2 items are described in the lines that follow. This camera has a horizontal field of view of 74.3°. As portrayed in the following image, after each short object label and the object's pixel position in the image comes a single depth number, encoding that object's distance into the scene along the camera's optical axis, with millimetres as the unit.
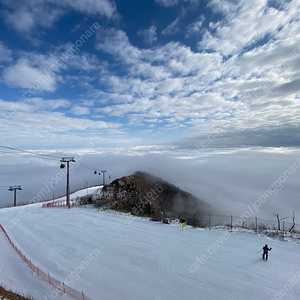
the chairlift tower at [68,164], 35684
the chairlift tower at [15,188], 57941
